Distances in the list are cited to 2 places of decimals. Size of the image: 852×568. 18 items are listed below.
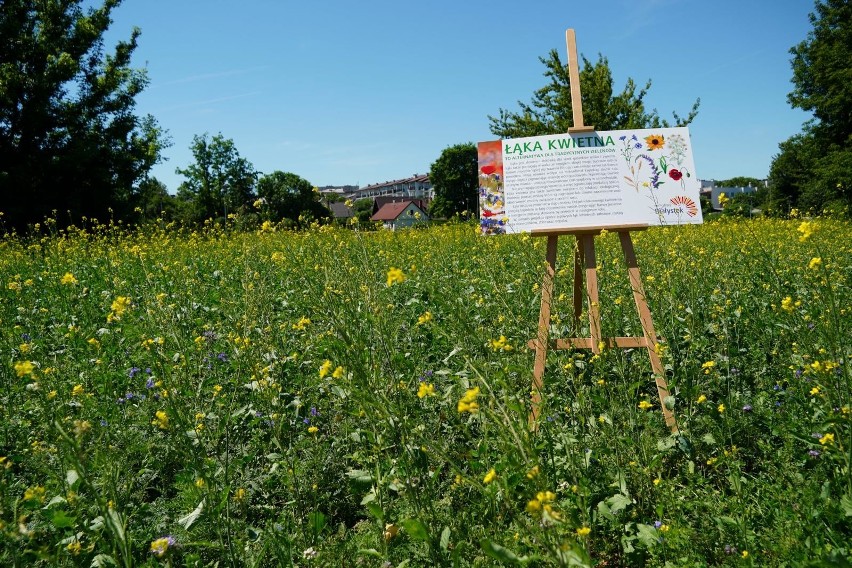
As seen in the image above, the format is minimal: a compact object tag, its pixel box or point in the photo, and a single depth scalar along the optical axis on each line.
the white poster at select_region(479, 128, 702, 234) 3.41
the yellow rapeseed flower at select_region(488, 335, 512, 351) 1.99
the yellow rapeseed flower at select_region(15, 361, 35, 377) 1.67
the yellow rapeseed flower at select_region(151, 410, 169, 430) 1.82
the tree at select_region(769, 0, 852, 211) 25.53
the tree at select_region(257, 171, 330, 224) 37.24
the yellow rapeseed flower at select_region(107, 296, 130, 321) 2.44
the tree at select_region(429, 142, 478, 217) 65.00
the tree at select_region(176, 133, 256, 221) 50.37
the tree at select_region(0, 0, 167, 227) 19.77
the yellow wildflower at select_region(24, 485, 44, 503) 1.58
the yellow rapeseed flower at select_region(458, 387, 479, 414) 1.31
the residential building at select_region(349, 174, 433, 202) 116.81
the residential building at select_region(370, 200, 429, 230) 82.81
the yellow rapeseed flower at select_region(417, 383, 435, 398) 1.57
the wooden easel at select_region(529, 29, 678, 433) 2.83
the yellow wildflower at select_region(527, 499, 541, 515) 1.10
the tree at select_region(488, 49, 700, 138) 13.66
